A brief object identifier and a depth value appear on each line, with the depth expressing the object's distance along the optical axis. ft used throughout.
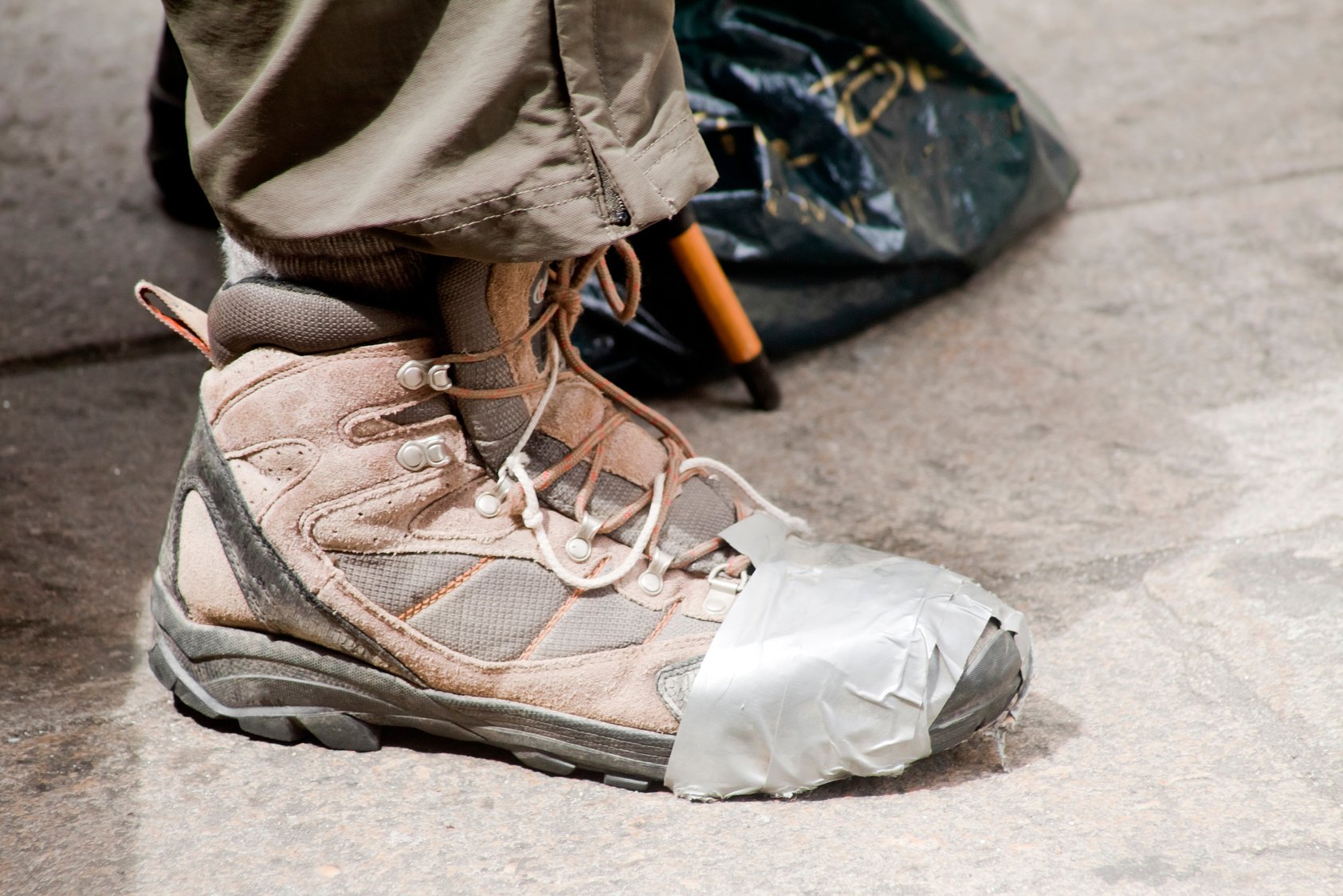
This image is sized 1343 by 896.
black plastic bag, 12.08
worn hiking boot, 11.17
